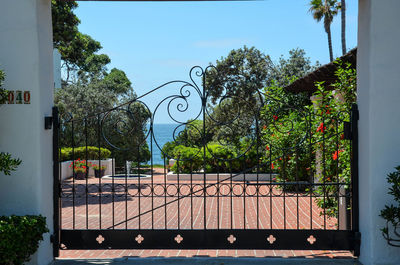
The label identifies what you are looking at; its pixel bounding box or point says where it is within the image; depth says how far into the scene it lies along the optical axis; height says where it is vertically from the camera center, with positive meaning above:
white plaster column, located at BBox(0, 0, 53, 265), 5.06 +0.14
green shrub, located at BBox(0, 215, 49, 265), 4.39 -1.12
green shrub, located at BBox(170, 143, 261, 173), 15.30 -1.35
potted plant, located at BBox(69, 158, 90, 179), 17.34 -1.75
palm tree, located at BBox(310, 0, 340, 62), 27.69 +6.81
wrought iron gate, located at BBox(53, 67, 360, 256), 5.50 -1.45
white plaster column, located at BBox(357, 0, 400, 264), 5.01 +0.11
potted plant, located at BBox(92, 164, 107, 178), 17.73 -1.91
